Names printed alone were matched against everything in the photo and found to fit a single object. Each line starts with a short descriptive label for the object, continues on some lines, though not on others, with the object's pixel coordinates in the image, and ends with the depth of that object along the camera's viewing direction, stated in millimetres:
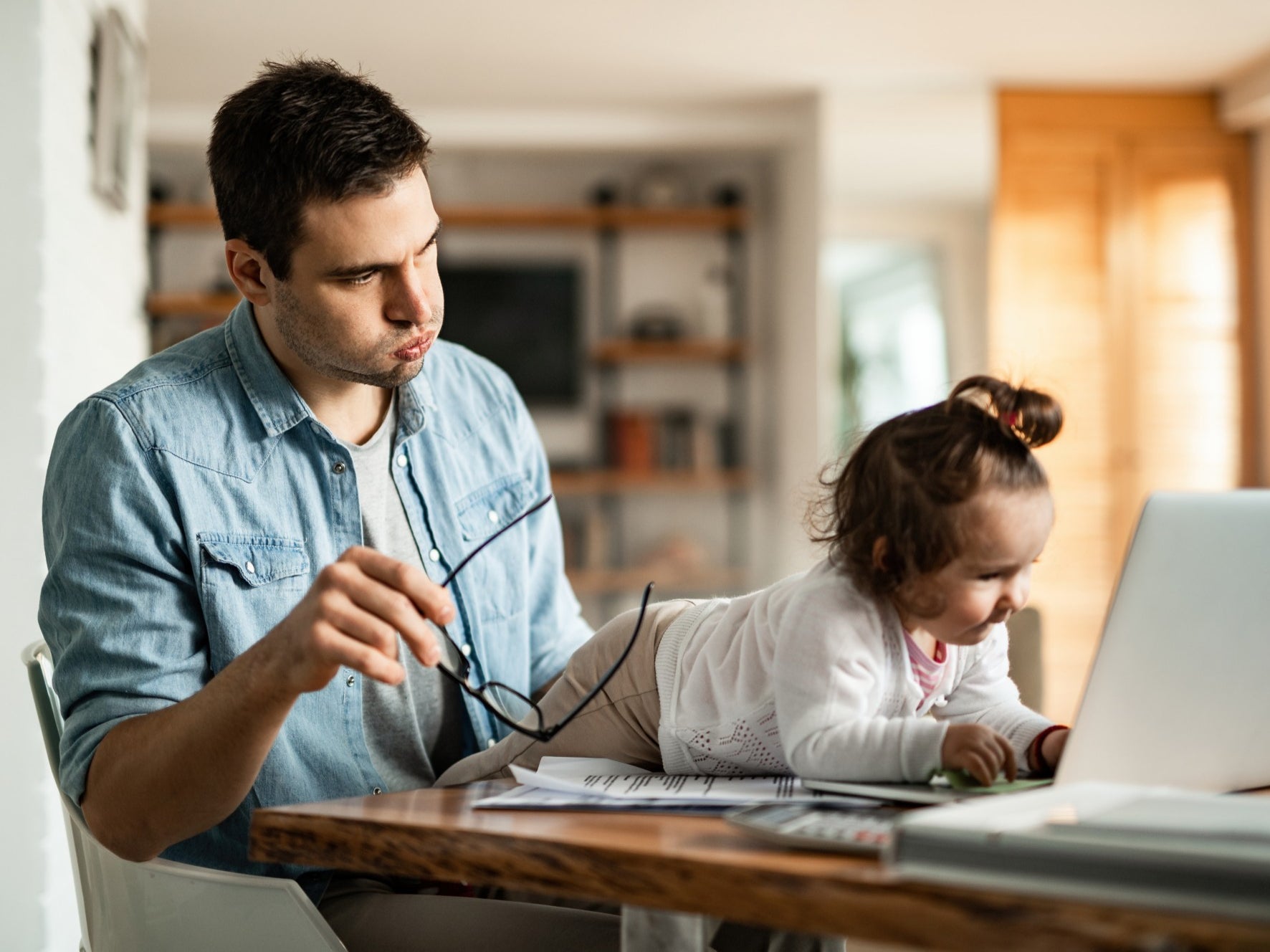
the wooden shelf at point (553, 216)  6074
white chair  922
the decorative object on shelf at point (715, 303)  6414
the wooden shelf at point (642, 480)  6121
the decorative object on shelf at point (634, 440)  6262
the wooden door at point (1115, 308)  5289
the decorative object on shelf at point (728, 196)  6238
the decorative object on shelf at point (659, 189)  6250
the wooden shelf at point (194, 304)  5863
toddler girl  826
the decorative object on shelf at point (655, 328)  6270
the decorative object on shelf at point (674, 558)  6242
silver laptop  791
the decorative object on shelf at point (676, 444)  6270
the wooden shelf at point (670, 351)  6141
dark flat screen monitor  6316
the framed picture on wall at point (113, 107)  3078
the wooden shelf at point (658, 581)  6082
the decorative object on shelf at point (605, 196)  6293
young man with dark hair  958
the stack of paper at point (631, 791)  789
